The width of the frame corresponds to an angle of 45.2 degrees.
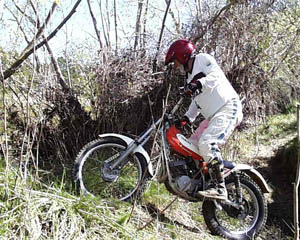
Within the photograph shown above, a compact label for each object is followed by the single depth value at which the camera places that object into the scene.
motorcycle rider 3.74
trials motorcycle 3.95
